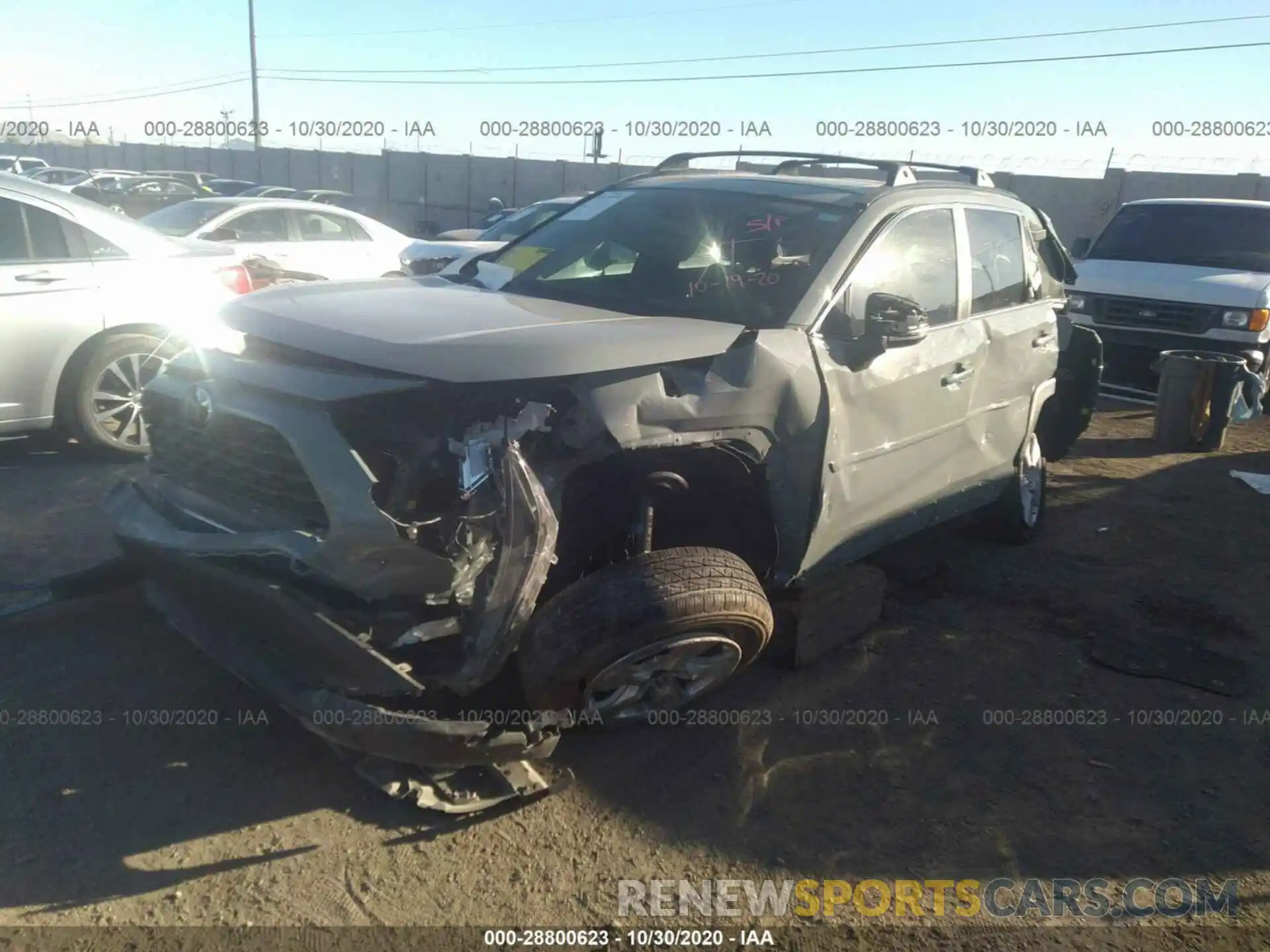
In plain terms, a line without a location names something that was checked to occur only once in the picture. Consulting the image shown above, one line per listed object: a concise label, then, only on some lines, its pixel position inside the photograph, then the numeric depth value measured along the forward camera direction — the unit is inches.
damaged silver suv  115.7
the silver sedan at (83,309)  223.9
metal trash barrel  329.4
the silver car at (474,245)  431.2
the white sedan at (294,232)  447.5
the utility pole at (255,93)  1514.5
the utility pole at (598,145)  1066.3
